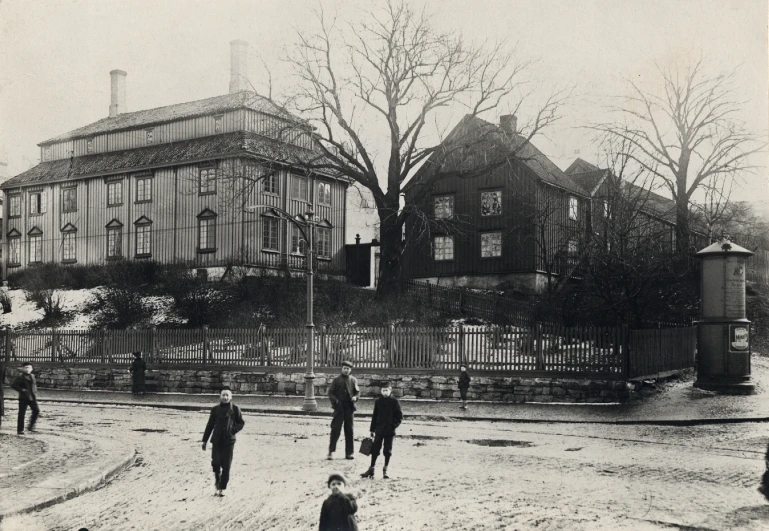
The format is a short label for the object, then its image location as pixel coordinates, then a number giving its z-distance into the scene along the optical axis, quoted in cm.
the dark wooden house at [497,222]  3212
